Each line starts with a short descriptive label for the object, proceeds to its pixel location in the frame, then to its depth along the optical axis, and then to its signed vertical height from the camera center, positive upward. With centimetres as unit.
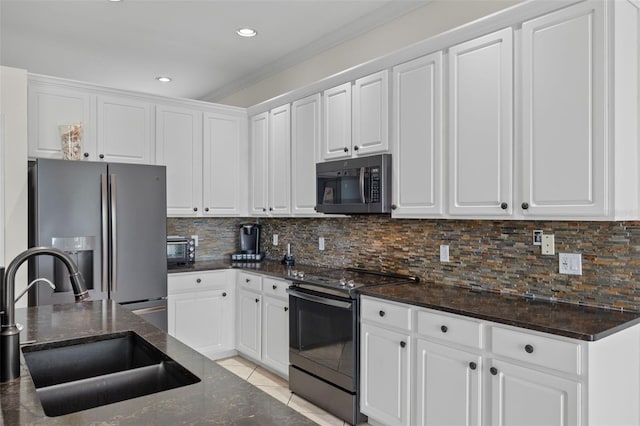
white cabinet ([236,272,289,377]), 352 -95
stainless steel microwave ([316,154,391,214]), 300 +18
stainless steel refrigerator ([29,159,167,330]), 312 -13
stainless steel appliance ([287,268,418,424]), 280 -87
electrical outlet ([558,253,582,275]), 233 -29
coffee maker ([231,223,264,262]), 471 -32
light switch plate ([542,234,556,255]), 242 -19
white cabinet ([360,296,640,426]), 180 -77
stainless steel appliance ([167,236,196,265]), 418 -38
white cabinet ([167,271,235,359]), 391 -91
